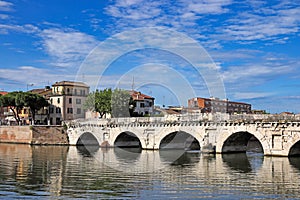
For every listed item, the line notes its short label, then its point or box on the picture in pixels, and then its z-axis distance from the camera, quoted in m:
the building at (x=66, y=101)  98.81
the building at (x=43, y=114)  102.24
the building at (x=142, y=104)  107.75
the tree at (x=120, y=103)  89.89
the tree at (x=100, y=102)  89.94
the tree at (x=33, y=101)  89.81
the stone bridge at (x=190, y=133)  48.84
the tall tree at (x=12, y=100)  88.69
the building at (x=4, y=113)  112.71
